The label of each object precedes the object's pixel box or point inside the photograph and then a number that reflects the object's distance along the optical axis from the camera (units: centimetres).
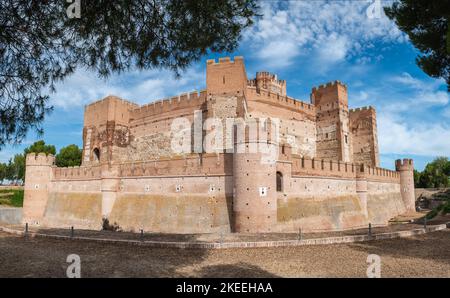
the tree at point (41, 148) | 4992
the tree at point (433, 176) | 5522
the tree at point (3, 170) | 6306
